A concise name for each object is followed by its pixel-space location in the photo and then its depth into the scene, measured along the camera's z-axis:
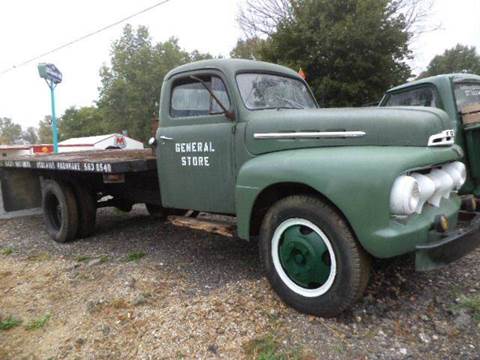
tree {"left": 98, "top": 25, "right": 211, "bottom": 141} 31.53
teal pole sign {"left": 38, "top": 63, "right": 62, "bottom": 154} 9.75
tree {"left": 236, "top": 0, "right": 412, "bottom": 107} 11.15
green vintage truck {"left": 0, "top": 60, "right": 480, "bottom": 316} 2.20
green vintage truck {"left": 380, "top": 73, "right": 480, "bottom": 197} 4.07
